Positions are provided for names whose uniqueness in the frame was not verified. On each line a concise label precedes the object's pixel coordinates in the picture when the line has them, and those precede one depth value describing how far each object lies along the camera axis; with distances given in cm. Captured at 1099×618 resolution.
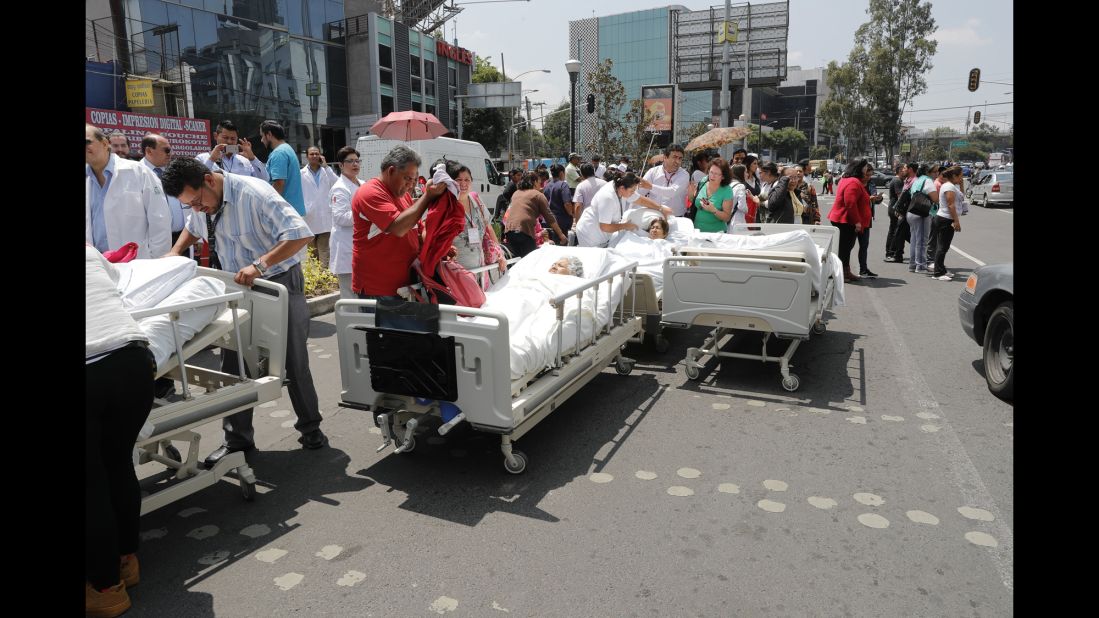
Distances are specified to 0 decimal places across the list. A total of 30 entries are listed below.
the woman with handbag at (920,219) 1171
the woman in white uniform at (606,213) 718
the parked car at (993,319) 548
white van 1747
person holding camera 761
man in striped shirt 412
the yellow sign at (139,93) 2277
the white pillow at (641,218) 734
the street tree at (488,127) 5275
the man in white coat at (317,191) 898
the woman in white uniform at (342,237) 668
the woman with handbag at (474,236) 549
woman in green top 826
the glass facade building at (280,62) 2484
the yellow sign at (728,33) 2472
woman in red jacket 1055
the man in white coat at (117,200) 516
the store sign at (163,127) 1778
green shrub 889
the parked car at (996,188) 2742
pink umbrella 1228
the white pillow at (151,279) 348
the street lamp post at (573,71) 1894
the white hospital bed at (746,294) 555
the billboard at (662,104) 3441
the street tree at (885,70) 4247
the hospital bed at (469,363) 390
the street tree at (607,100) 2498
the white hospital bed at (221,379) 340
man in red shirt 421
